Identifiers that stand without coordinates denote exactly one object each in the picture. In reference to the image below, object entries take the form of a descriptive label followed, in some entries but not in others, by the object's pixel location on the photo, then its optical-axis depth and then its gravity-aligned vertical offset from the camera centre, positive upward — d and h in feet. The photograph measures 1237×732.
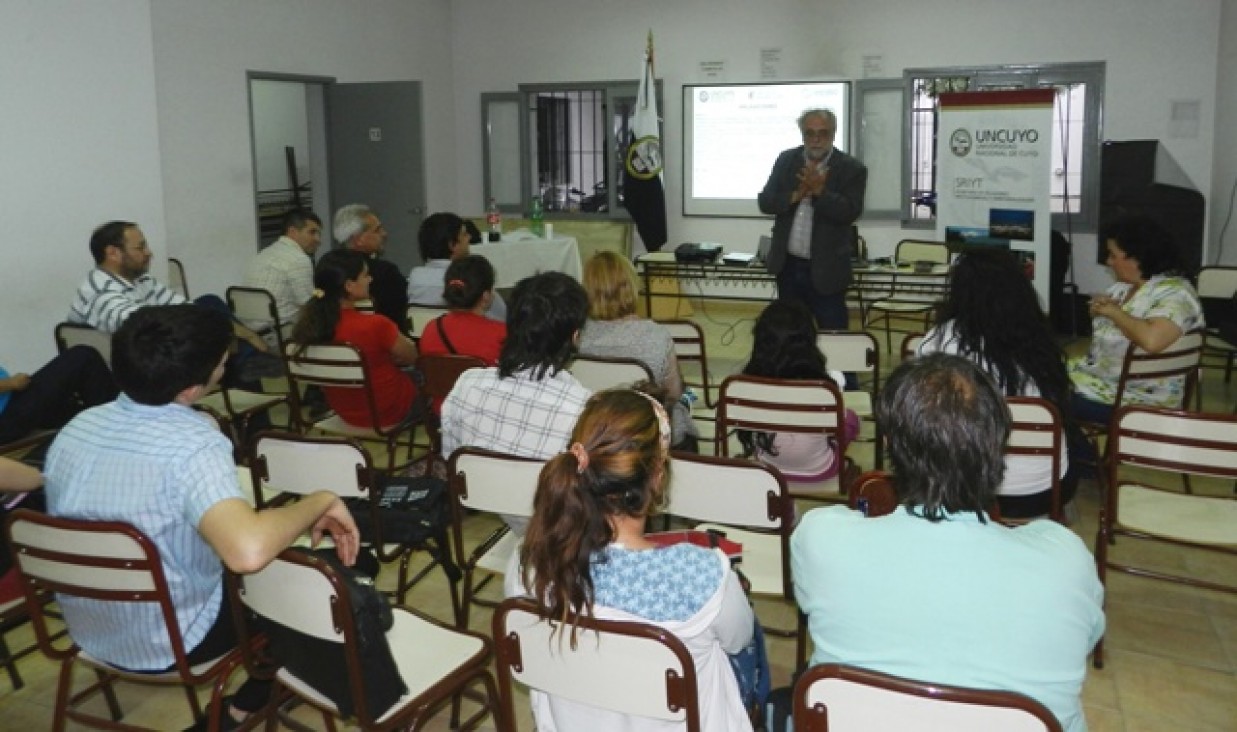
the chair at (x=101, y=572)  7.16 -2.41
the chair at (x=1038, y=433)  9.95 -2.18
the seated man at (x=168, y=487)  7.18 -1.85
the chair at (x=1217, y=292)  19.56 -1.80
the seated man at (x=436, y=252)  18.66 -0.88
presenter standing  18.99 -0.33
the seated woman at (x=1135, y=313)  13.53 -1.49
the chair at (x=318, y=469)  9.37 -2.29
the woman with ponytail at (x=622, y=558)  5.91 -1.93
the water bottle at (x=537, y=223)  26.17 -0.54
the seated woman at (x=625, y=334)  12.80 -1.56
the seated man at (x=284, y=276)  19.39 -1.26
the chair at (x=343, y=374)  13.43 -2.10
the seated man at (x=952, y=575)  5.31 -1.86
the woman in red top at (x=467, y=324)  13.29 -1.47
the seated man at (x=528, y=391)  9.86 -1.71
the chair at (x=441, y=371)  12.61 -1.95
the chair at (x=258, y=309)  18.48 -1.77
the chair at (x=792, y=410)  10.97 -2.13
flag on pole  29.07 +0.74
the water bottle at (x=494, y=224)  24.81 -0.54
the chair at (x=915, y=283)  22.04 -1.79
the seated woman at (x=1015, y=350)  10.52 -1.50
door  28.96 +1.26
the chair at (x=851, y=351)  14.43 -2.03
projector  24.04 -1.22
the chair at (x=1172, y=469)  9.57 -2.47
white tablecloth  24.00 -1.27
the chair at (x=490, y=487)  9.06 -2.38
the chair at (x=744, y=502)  8.61 -2.41
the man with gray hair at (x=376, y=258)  18.16 -0.96
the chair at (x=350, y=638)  6.70 -3.08
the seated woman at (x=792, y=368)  11.68 -1.83
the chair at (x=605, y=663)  5.77 -2.50
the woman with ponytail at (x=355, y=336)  14.21 -1.69
